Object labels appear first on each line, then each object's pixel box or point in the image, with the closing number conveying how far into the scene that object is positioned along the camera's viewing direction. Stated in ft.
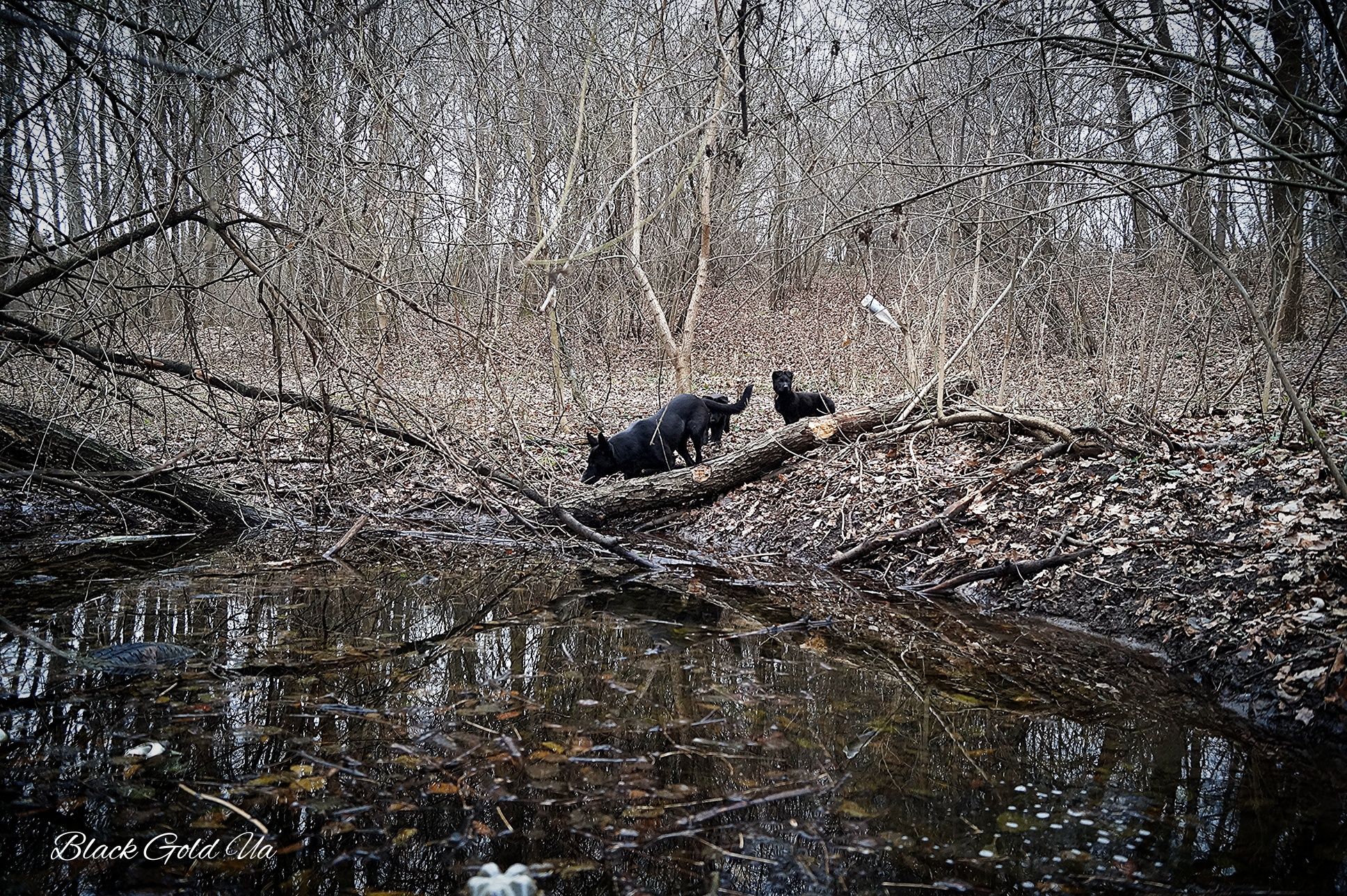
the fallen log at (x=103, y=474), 21.93
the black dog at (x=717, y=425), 36.45
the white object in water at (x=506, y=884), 8.53
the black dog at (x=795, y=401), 37.60
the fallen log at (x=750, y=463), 30.73
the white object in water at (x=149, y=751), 11.80
